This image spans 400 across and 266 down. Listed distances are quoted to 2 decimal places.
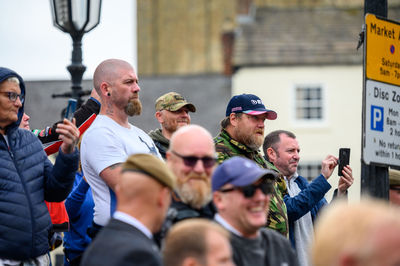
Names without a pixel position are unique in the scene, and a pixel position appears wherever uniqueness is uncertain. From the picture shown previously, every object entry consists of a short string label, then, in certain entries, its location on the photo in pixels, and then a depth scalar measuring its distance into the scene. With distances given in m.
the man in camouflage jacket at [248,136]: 13.68
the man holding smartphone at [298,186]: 14.65
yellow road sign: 12.80
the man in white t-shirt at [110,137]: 11.98
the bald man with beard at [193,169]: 10.59
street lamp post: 18.28
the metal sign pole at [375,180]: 12.84
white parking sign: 12.56
